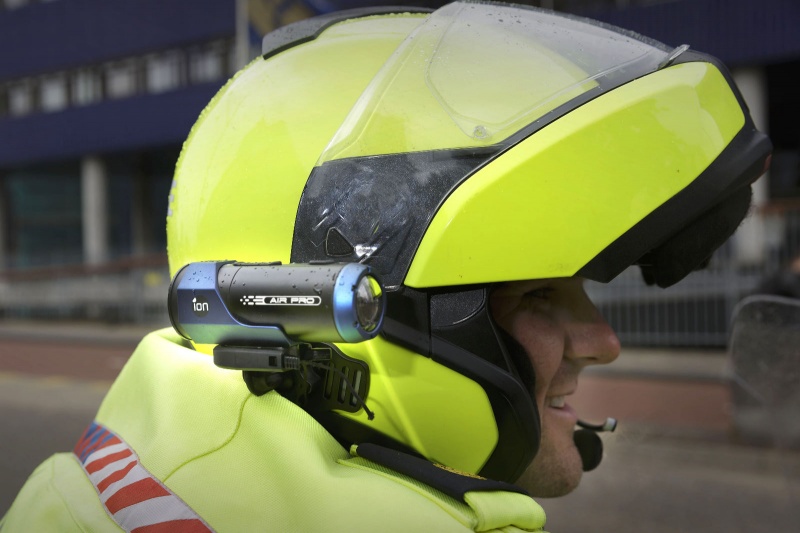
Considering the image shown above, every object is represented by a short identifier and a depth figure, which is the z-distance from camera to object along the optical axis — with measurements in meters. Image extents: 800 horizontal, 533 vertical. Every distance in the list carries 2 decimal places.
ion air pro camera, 0.98
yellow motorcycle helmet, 1.11
